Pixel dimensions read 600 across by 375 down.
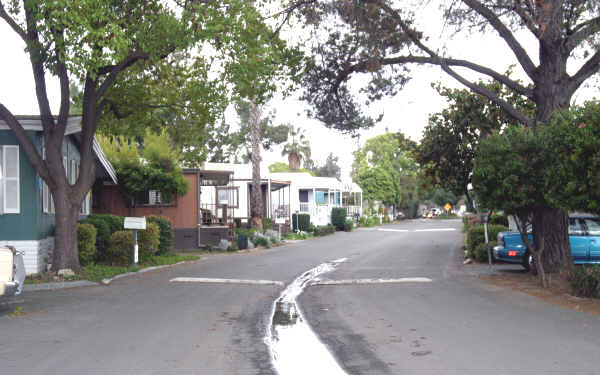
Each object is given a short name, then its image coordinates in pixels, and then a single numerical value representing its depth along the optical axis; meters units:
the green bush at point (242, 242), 25.50
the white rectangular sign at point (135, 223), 15.45
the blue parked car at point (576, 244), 14.73
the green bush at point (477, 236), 18.95
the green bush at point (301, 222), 38.72
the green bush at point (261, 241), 26.84
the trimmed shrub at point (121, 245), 16.98
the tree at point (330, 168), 110.19
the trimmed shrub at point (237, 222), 31.39
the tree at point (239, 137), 49.75
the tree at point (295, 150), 58.47
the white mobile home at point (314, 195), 43.56
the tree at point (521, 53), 12.56
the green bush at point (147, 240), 17.86
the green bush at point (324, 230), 38.25
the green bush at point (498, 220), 22.98
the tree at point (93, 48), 11.32
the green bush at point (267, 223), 33.12
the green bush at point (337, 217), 45.75
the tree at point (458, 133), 19.08
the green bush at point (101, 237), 17.34
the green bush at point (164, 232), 20.03
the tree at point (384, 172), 69.25
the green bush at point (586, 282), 10.71
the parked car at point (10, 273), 8.95
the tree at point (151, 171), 22.60
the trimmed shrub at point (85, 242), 15.40
